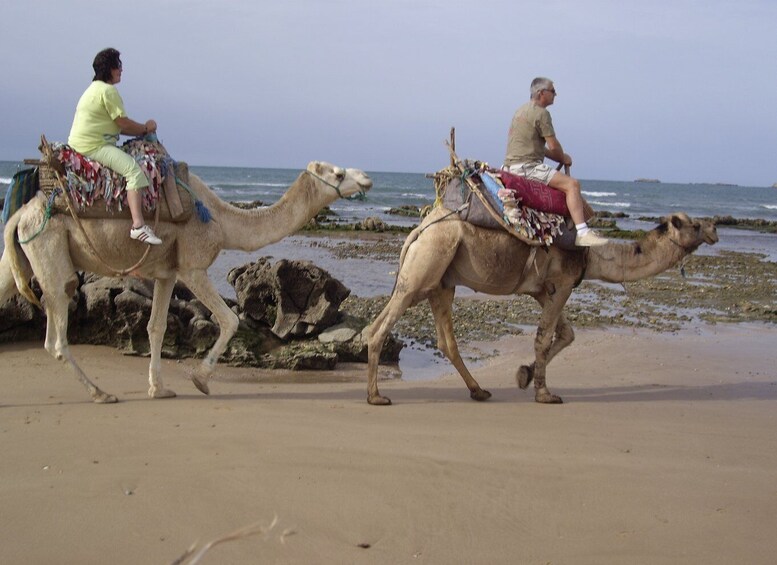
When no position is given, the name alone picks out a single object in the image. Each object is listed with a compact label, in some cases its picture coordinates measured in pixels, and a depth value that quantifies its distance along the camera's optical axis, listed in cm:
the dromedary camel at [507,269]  746
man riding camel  761
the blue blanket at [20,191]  696
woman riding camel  687
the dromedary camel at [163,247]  690
